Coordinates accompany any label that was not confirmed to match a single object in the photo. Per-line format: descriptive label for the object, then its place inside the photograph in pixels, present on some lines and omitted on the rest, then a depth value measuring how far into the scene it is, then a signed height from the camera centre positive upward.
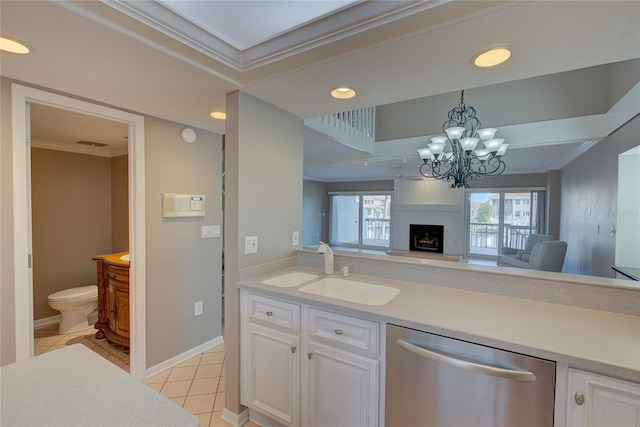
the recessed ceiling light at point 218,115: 2.22 +0.71
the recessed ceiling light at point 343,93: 1.78 +0.72
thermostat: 2.40 +0.00
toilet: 2.92 -1.05
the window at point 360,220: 9.13 -0.42
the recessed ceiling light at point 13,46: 1.26 +0.69
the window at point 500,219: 6.94 -0.26
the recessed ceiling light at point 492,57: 1.33 +0.72
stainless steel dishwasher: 1.04 -0.69
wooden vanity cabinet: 2.51 -0.85
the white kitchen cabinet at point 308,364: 1.37 -0.83
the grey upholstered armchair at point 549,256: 4.16 -0.67
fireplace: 7.29 -0.77
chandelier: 3.35 +0.70
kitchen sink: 1.73 -0.53
